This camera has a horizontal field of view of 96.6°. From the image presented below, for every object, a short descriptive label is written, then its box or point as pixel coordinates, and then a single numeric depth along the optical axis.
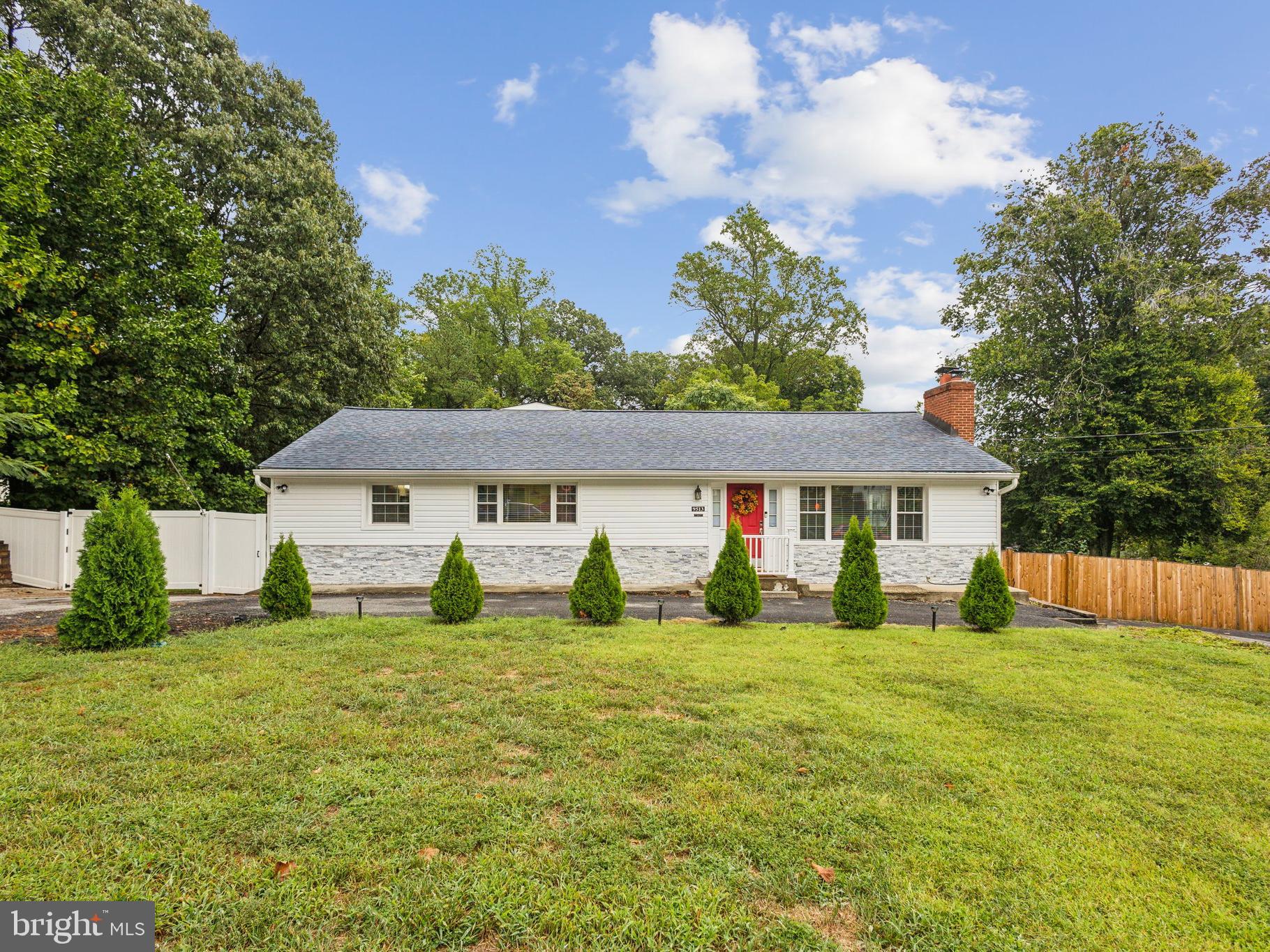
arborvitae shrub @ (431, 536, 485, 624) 7.70
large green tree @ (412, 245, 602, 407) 30.22
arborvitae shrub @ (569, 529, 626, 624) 7.77
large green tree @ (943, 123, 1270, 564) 16.64
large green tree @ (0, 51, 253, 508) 10.66
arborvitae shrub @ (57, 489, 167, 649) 6.03
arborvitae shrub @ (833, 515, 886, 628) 7.99
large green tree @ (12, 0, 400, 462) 15.03
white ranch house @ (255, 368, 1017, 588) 11.95
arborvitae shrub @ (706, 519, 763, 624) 7.98
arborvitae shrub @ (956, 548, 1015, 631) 7.91
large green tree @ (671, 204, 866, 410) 30.56
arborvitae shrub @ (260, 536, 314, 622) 7.74
